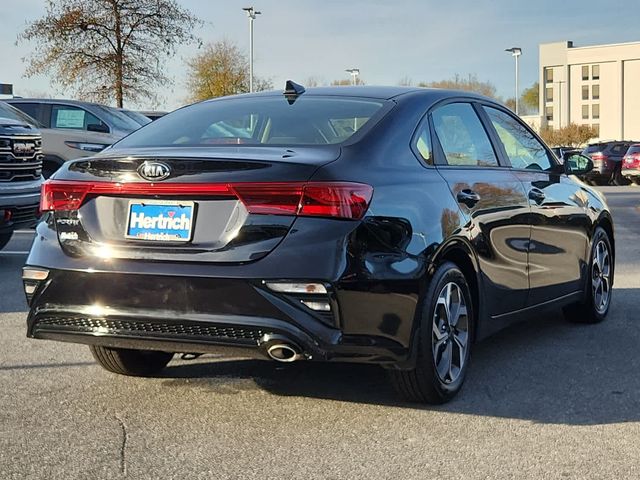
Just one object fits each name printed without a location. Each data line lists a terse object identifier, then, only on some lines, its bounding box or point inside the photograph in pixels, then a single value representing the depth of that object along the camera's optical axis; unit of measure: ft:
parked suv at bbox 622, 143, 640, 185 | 102.32
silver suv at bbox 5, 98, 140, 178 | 49.42
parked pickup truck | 30.40
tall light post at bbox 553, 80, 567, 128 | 349.61
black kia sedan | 13.30
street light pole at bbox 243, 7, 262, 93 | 165.37
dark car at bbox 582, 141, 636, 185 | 113.19
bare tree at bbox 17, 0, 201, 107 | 96.94
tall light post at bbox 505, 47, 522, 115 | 239.71
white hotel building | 329.93
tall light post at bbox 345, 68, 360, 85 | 237.04
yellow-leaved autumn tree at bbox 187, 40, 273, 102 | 160.33
